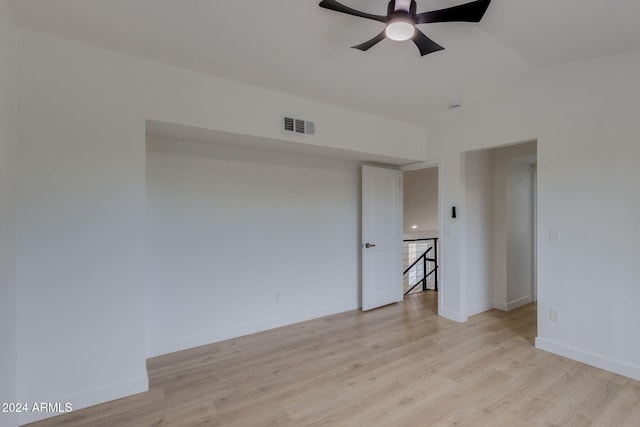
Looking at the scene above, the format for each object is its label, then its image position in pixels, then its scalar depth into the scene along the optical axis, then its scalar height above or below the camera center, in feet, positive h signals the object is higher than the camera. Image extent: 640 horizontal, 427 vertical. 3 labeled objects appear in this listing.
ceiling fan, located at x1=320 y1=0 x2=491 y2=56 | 5.49 +3.73
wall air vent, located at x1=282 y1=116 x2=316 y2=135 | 9.75 +2.87
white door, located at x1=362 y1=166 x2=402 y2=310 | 13.82 -1.19
